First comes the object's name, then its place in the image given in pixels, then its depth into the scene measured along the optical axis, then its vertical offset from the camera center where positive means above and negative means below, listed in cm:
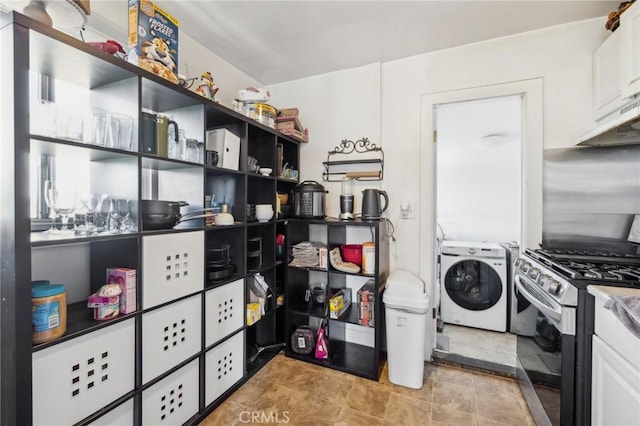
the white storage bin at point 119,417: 114 -93
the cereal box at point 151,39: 130 +86
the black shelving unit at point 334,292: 203 -78
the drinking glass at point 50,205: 115 +1
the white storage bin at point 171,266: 130 -31
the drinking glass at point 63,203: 115 +2
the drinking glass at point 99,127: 118 +36
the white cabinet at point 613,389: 94 -68
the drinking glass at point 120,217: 126 -4
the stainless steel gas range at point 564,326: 118 -54
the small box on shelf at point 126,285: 122 -36
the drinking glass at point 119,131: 122 +36
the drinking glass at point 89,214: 122 -3
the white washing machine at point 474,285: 276 -80
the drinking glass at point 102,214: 125 -3
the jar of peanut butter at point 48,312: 95 -38
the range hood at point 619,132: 134 +47
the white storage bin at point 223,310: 166 -68
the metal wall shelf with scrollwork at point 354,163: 235 +43
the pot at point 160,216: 132 -4
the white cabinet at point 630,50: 137 +86
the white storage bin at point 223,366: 166 -105
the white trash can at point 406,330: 188 -86
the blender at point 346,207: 224 +2
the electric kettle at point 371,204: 211 +5
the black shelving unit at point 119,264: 88 -27
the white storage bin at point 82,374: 96 -67
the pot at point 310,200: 224 +8
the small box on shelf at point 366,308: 207 -77
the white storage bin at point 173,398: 132 -101
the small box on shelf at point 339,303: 213 -78
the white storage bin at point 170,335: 130 -67
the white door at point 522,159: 193 +40
